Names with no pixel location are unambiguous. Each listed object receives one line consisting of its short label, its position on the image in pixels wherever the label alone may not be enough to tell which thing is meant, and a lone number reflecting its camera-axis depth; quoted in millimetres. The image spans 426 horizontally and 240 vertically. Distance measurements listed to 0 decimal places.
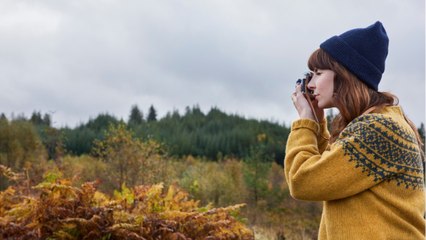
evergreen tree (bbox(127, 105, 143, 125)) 57844
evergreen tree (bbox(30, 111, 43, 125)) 40891
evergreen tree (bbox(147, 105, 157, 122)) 62438
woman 2266
